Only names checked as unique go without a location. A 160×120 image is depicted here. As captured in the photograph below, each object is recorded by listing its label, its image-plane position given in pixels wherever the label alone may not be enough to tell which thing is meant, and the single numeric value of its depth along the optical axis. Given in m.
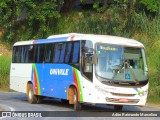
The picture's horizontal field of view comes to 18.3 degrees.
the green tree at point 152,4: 36.50
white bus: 18.62
